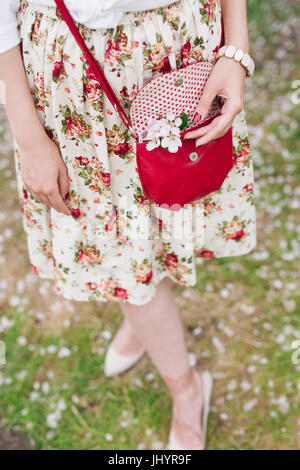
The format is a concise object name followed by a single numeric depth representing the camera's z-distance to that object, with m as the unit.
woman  0.93
